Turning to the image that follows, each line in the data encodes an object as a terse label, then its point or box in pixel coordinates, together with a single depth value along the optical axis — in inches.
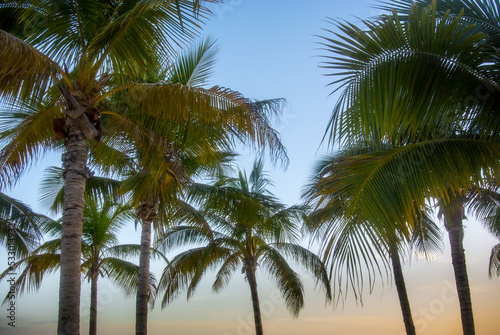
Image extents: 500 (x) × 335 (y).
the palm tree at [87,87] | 249.4
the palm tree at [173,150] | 315.0
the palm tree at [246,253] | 592.1
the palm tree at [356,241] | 180.9
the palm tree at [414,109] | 169.9
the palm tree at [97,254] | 621.3
